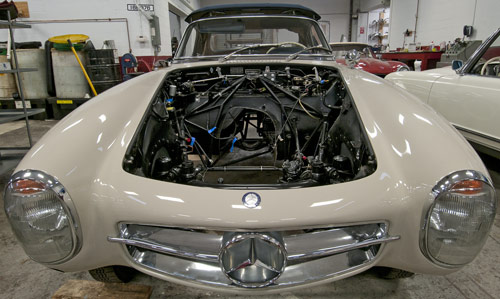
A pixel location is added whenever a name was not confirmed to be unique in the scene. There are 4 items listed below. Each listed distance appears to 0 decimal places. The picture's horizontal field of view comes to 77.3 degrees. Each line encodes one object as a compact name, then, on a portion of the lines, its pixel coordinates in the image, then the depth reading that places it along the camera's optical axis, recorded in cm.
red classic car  545
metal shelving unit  283
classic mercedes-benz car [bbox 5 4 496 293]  93
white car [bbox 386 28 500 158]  223
